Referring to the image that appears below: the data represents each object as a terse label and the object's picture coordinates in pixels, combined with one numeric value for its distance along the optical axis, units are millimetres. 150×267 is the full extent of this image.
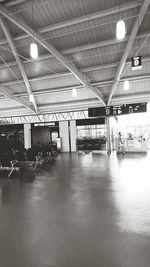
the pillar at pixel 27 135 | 16828
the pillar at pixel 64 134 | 16109
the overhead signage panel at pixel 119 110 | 11469
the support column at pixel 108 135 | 14331
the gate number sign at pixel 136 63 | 5570
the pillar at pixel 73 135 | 15914
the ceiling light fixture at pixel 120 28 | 3713
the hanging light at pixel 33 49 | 4254
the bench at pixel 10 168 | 7142
